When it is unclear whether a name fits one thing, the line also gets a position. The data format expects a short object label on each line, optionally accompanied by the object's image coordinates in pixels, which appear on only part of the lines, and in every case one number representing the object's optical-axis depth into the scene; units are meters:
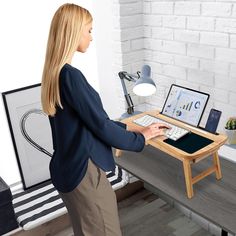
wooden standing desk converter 1.73
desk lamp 1.95
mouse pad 1.78
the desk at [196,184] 1.61
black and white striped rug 2.34
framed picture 2.45
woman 1.38
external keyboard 1.88
